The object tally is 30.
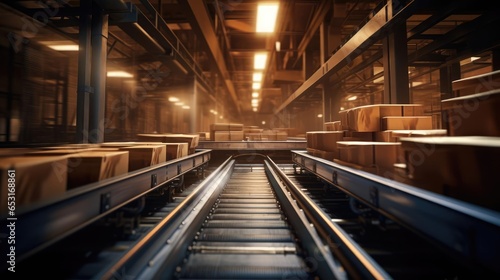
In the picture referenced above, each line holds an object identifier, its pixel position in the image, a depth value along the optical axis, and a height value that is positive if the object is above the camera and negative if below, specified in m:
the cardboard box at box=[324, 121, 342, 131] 4.08 +0.42
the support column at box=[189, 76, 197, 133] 8.78 +1.52
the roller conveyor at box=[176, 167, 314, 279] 1.80 -1.05
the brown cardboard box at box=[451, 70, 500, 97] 1.54 +0.50
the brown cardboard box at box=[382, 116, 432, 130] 2.82 +0.32
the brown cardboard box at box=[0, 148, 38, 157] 1.69 -0.07
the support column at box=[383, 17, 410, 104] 3.86 +1.49
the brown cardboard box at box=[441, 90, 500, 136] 1.44 +0.24
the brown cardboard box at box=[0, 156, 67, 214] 1.13 -0.20
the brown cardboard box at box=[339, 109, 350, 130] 3.50 +0.45
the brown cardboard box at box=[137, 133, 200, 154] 4.34 +0.16
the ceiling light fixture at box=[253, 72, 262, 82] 10.96 +3.78
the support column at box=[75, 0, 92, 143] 3.40 +1.15
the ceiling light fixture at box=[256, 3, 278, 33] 5.17 +3.41
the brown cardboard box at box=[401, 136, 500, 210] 1.25 -0.14
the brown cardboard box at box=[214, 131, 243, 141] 7.66 +0.39
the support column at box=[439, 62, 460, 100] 6.60 +2.23
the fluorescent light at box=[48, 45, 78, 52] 7.27 +3.47
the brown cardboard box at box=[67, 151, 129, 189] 1.80 -0.20
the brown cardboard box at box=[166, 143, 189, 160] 3.63 -0.07
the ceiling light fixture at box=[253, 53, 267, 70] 8.78 +3.72
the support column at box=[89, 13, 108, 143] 3.49 +1.23
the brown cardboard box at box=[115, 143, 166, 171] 2.71 -0.13
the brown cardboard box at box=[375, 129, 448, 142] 2.11 +0.13
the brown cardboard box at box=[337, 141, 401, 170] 2.45 -0.10
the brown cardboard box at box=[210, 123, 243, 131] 7.71 +0.70
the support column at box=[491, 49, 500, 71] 5.78 +2.40
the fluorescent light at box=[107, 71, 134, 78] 9.57 +3.34
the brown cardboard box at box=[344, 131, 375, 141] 3.14 +0.15
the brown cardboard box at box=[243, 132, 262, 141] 7.88 +0.34
